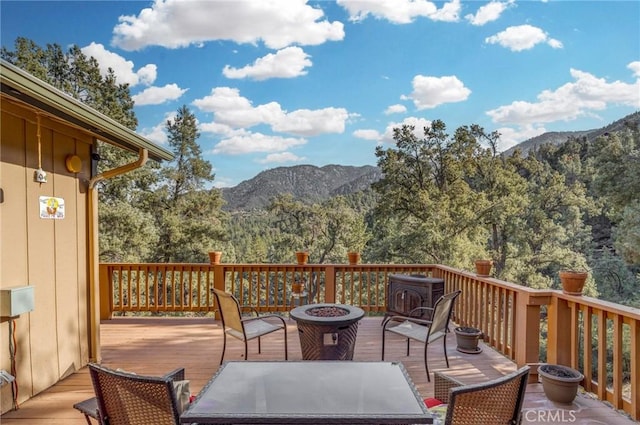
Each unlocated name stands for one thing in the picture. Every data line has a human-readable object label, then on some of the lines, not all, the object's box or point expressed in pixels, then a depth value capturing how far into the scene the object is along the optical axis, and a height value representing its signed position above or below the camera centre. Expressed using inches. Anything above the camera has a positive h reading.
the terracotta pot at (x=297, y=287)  207.2 -46.7
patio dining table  58.6 -35.4
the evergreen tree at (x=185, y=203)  494.6 +8.0
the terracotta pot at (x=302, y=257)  211.6 -29.9
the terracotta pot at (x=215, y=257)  206.7 -28.8
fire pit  122.2 -45.0
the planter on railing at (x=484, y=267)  161.6 -28.0
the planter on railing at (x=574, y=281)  113.4 -24.8
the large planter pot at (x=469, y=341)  152.3 -58.7
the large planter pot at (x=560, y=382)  103.3 -52.5
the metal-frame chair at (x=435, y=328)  129.3 -46.7
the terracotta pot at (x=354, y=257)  215.2 -30.7
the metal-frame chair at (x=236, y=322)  133.2 -46.0
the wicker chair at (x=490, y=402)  52.0 -29.7
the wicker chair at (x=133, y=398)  55.7 -30.5
